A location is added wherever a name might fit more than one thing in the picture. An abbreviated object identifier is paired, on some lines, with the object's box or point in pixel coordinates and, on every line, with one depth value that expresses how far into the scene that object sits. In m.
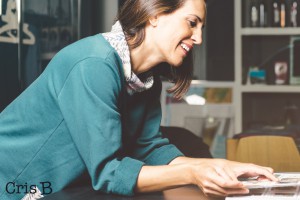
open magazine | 1.16
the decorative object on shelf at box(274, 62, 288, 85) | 4.28
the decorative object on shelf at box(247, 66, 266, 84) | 4.27
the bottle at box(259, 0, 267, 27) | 4.21
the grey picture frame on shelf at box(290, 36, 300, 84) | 4.28
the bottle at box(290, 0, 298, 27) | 4.21
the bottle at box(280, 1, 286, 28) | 4.20
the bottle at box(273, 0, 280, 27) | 4.20
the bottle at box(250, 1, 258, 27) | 4.22
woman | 1.22
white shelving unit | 4.18
